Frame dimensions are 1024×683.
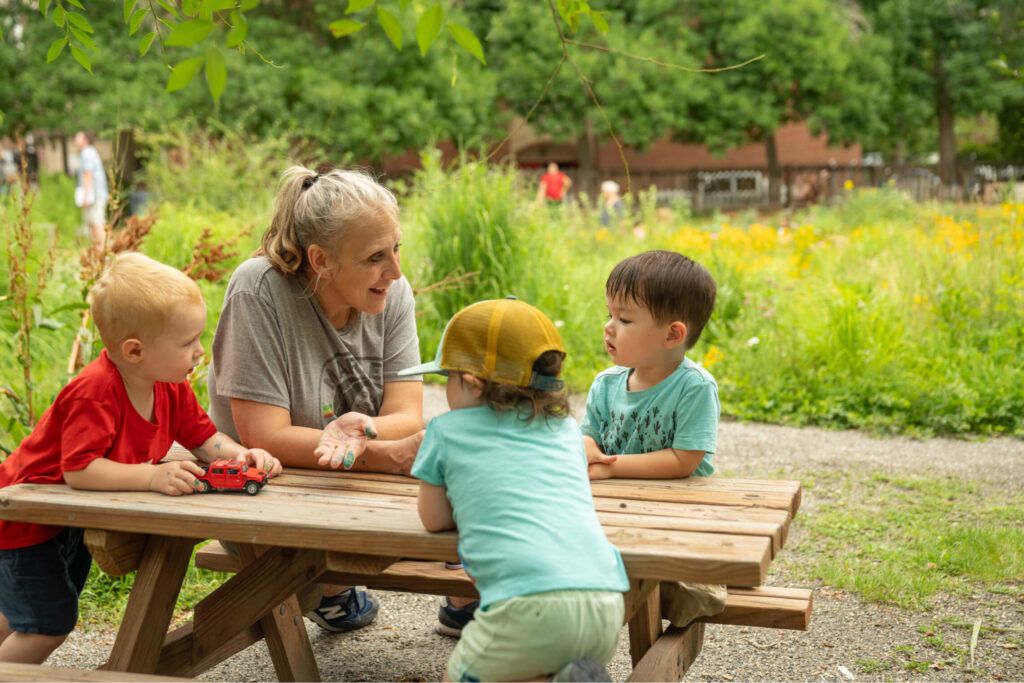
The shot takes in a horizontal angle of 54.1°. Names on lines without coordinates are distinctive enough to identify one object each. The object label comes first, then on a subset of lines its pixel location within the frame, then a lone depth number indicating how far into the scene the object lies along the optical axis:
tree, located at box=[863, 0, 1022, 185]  25.64
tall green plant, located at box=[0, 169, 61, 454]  3.92
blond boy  2.37
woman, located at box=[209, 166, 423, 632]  2.66
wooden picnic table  2.08
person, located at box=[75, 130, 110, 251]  14.13
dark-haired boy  2.55
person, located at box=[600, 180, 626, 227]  11.85
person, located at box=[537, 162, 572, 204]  17.22
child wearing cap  1.95
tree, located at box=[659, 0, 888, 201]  23.55
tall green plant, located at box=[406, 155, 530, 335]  7.66
